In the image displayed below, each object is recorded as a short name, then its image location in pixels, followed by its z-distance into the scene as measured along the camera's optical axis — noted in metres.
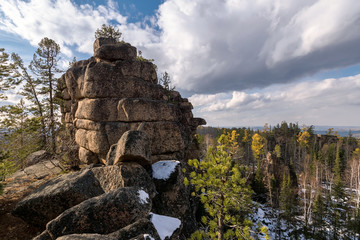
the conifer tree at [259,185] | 42.75
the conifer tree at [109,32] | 22.30
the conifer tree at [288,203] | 33.75
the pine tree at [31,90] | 21.84
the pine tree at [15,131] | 10.41
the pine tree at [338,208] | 31.56
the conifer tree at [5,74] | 12.95
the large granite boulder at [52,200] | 6.76
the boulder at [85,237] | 3.63
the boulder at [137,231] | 4.08
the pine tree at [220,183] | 6.21
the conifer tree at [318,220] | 30.94
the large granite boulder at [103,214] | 4.62
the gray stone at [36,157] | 19.89
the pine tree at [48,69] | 22.61
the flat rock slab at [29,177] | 11.85
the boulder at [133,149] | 8.45
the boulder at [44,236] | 4.57
